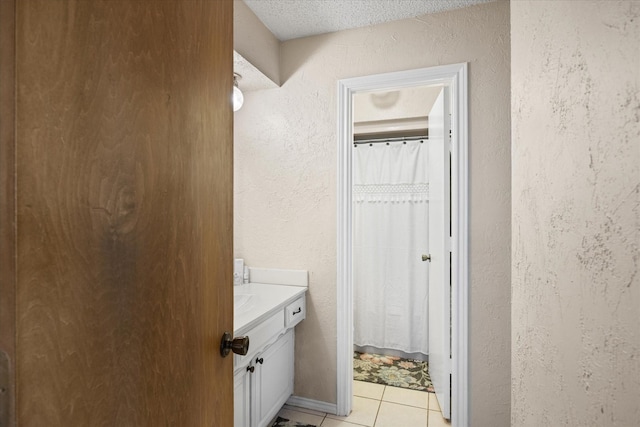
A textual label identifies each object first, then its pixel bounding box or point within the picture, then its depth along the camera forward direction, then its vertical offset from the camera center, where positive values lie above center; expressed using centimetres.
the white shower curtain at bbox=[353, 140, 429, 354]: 290 -23
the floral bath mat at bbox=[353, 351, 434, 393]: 249 -121
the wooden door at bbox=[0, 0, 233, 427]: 40 +1
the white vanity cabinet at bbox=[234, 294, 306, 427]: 154 -79
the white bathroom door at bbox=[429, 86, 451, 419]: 194 -21
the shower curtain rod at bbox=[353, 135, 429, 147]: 293 +72
